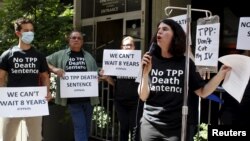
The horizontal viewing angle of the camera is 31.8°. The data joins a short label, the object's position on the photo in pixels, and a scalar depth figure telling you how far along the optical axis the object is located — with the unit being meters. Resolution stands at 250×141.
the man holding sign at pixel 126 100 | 5.75
